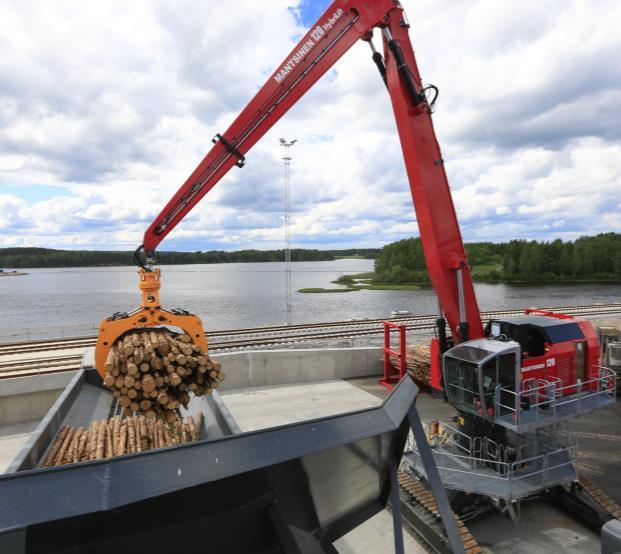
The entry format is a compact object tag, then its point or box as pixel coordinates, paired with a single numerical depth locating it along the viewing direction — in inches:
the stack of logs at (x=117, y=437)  230.7
